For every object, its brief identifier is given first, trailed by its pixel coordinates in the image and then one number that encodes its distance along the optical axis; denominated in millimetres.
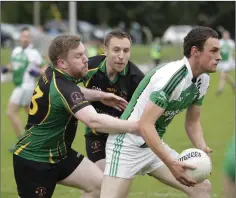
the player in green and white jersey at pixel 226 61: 43856
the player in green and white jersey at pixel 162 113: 10503
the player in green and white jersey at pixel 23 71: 25232
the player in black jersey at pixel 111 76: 13588
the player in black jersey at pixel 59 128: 10715
